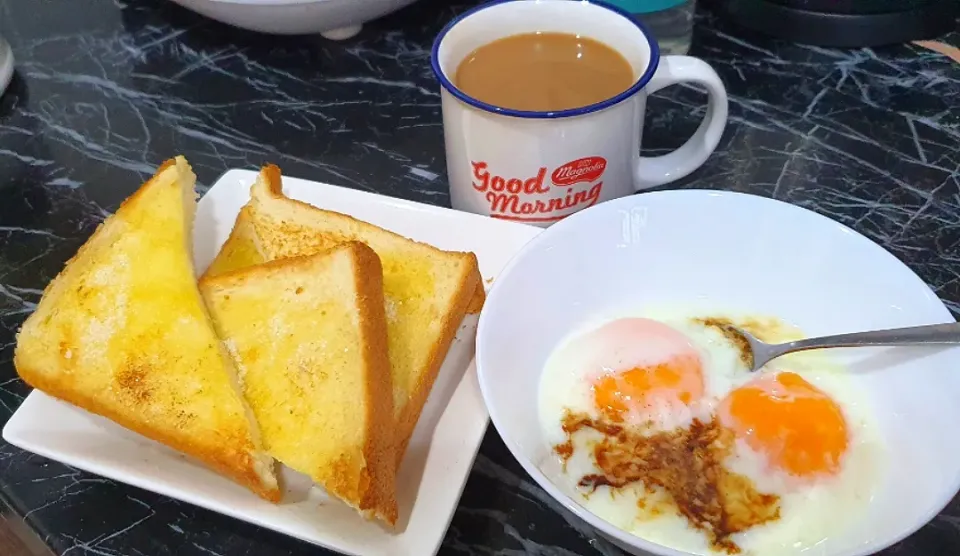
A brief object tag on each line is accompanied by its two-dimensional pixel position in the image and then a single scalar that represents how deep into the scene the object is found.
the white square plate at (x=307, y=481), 0.24
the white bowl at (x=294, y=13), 0.43
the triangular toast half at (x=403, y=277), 0.28
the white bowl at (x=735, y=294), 0.24
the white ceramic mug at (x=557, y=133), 0.30
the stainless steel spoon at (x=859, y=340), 0.24
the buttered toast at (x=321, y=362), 0.25
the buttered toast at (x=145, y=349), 0.26
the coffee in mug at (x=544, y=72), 0.32
